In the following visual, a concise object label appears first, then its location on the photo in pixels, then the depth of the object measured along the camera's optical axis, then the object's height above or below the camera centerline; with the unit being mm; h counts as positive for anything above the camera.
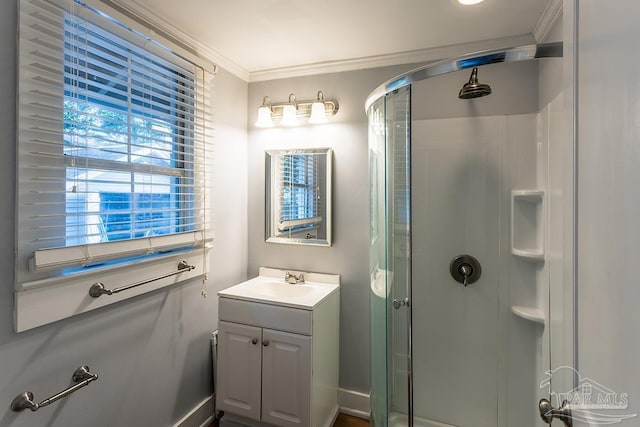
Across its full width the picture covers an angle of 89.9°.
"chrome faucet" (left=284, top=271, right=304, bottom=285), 2240 -499
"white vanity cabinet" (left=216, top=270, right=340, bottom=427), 1779 -888
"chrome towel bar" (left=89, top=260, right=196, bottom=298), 1353 -356
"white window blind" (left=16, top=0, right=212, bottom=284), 1152 +296
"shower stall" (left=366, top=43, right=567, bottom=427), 1677 -212
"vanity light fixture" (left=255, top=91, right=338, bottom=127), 2152 +678
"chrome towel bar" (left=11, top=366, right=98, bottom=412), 1119 -682
